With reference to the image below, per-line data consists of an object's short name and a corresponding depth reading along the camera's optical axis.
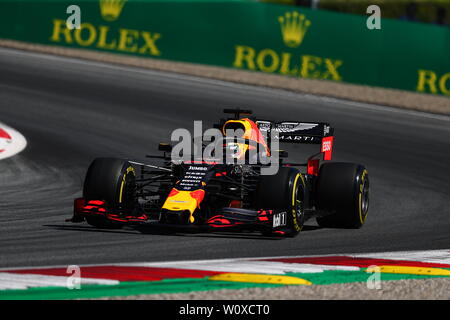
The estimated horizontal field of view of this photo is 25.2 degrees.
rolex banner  25.84
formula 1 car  10.93
